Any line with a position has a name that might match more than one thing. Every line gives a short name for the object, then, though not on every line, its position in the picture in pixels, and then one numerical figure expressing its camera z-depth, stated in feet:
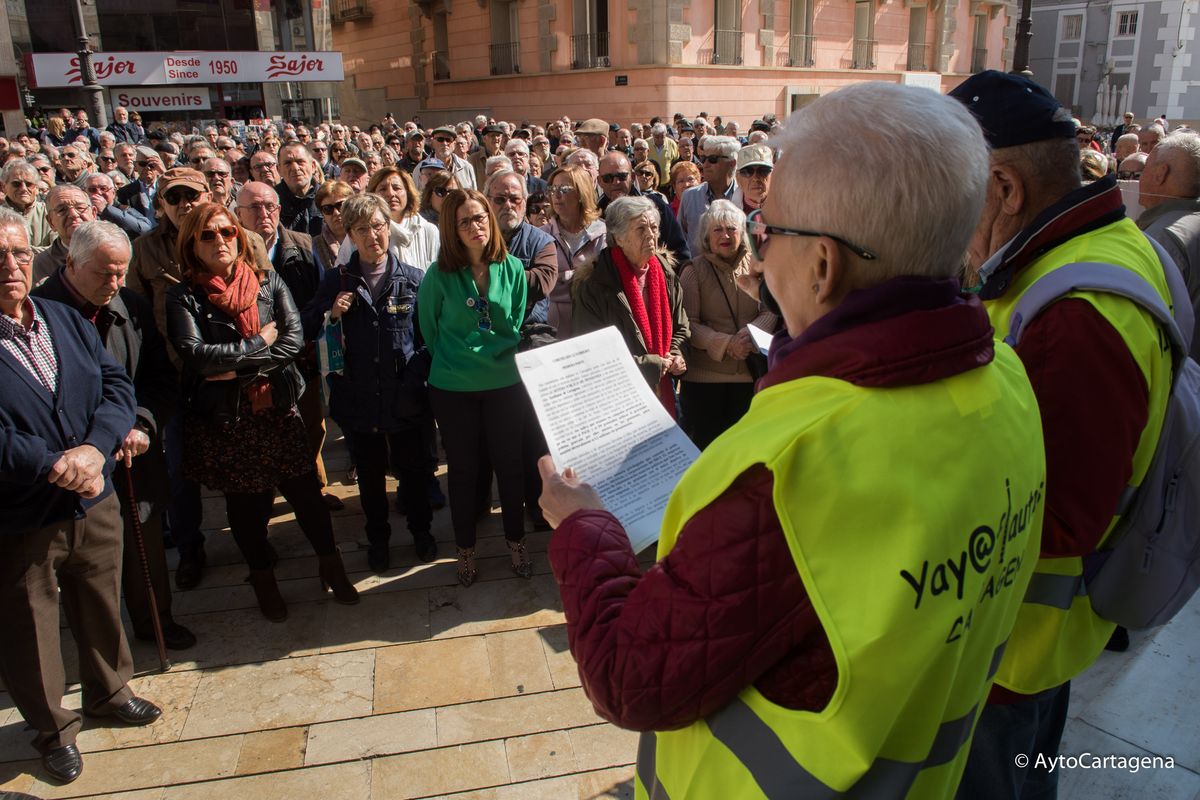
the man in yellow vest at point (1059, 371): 4.85
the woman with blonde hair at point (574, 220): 16.38
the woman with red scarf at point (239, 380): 11.27
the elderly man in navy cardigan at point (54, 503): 8.52
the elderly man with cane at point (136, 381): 10.05
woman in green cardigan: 12.67
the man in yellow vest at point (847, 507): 3.27
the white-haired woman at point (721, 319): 14.06
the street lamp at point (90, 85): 41.60
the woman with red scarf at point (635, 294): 13.11
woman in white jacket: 16.44
